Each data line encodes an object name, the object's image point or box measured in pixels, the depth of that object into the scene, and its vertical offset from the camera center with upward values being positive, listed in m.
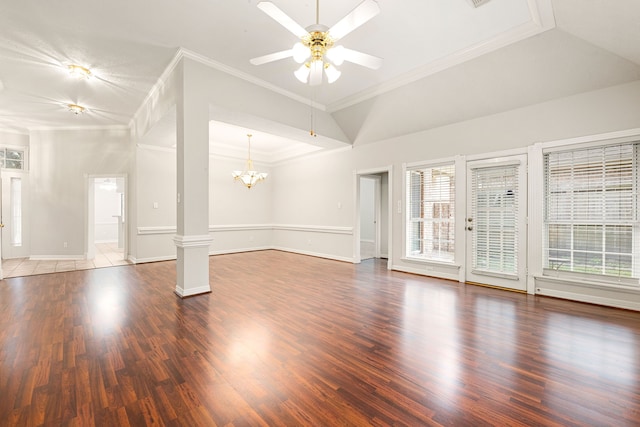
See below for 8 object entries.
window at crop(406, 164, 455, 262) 4.87 +0.00
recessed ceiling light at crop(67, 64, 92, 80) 3.92 +2.10
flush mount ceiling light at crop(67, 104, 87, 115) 5.33 +2.09
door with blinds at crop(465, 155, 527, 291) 4.07 -0.15
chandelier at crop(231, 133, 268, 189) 6.87 +0.92
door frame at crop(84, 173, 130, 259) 6.72 +0.00
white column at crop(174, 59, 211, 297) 3.67 +0.38
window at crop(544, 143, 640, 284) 3.33 +0.03
